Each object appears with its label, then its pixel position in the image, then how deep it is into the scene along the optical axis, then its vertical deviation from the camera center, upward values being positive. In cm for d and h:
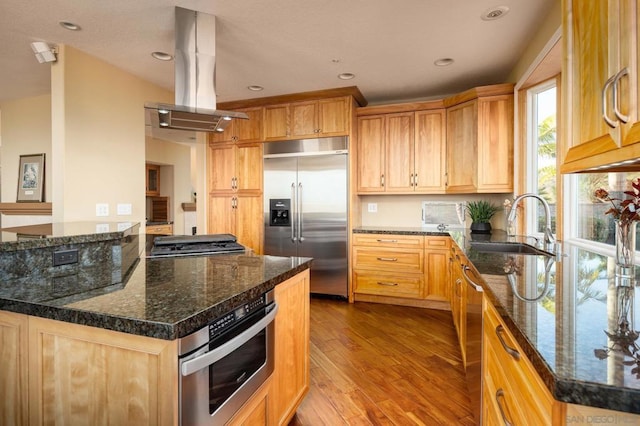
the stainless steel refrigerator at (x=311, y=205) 388 +7
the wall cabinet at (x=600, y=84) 86 +39
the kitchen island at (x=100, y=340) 90 -39
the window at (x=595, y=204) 181 +3
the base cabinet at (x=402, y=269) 351 -66
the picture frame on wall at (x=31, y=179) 414 +43
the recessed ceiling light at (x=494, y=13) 226 +141
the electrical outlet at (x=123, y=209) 333 +2
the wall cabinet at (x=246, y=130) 423 +108
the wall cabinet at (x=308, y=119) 386 +113
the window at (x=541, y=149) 269 +53
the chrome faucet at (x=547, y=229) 206 -12
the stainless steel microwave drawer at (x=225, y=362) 92 -51
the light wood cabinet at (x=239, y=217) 424 -8
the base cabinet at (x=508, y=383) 67 -45
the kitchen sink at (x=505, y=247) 230 -28
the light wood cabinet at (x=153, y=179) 637 +64
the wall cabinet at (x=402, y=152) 379 +70
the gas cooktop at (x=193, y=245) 194 -22
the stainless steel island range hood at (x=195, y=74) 228 +101
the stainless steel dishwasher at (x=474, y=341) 139 -63
